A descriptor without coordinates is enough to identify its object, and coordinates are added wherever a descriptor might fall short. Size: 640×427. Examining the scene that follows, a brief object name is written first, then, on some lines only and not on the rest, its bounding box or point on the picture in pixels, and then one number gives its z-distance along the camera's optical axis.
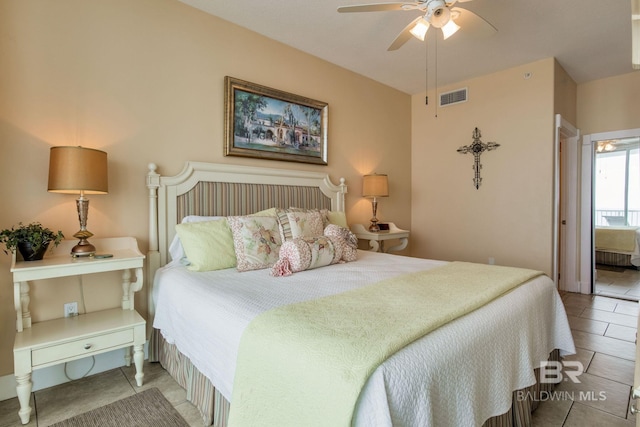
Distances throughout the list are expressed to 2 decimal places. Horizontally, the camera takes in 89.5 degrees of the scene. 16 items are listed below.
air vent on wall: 4.20
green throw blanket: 0.91
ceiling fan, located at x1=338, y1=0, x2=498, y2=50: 2.00
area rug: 1.70
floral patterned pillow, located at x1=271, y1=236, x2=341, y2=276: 2.08
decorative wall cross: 4.08
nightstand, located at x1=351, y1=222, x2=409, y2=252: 3.73
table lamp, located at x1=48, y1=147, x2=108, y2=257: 1.85
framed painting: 2.85
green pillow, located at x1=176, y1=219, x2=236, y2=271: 2.12
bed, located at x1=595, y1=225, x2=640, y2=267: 5.45
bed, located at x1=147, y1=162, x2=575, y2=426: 0.99
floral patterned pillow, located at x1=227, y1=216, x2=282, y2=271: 2.18
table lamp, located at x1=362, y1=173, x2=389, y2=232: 3.80
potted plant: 1.78
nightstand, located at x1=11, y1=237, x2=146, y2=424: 1.68
